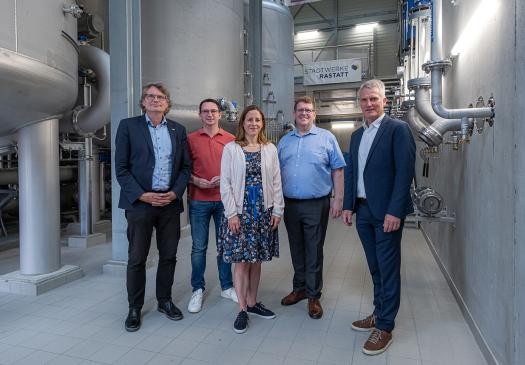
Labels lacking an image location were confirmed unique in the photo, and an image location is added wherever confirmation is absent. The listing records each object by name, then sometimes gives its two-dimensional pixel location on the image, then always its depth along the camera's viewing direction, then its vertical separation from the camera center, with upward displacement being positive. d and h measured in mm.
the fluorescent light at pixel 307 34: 11526 +4043
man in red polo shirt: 2414 -49
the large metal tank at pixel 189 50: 3508 +1147
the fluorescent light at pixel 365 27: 10930 +4029
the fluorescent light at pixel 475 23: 1870 +797
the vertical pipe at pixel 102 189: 5922 -253
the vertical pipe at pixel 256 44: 5059 +1643
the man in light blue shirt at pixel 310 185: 2268 -78
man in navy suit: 1861 -103
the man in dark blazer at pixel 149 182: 2139 -52
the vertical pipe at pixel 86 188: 4366 -172
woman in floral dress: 2088 -151
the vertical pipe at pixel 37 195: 2822 -159
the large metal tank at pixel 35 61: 2227 +695
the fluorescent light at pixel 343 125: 11656 +1384
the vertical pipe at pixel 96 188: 5255 -217
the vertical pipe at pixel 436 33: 2123 +740
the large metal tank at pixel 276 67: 6281 +1740
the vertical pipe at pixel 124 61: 3137 +891
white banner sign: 9070 +2344
